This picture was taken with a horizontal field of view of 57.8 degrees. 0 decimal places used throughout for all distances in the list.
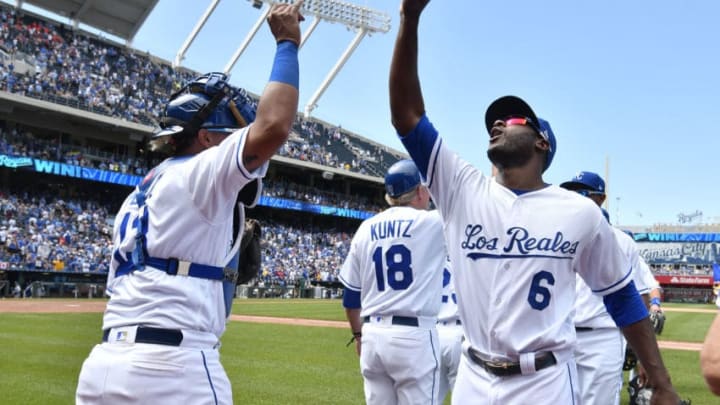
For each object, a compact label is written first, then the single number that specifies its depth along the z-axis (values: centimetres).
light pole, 4922
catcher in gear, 254
